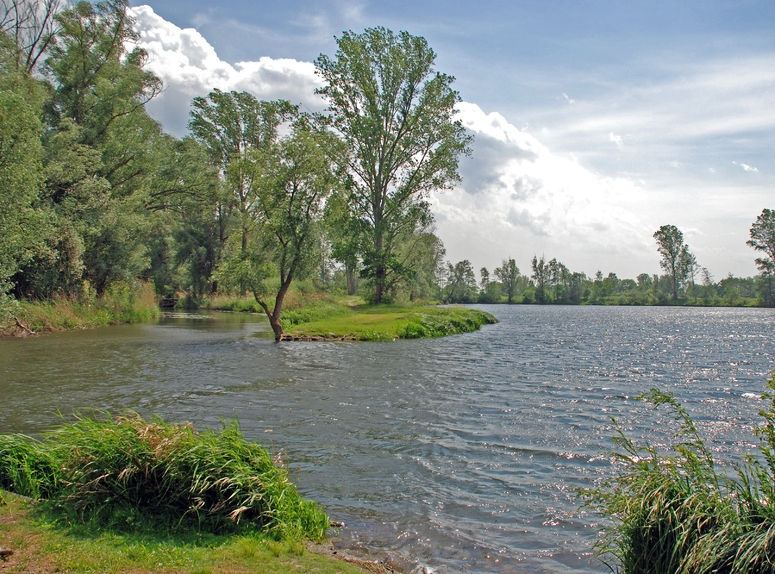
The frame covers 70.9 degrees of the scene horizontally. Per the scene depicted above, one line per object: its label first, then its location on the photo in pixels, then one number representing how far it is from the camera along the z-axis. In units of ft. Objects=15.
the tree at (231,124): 210.18
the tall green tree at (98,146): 108.17
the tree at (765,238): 377.09
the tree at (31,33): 124.77
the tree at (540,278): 558.56
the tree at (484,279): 626.48
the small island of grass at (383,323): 111.65
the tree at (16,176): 62.39
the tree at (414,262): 183.42
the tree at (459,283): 569.23
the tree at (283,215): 102.27
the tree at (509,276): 588.79
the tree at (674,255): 480.23
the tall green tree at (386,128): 168.35
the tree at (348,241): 174.29
